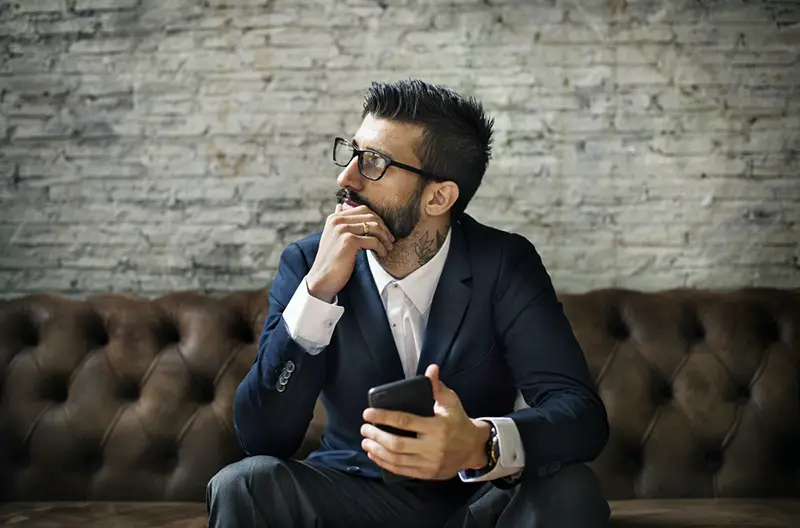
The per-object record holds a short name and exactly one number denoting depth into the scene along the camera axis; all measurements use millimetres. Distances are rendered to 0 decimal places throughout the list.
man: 1549
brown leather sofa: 2232
